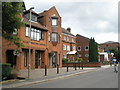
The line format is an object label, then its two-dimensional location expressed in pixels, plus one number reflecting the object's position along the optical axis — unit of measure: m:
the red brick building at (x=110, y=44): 138.12
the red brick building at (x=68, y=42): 54.98
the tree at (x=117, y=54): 91.21
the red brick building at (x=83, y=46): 65.41
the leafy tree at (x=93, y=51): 44.65
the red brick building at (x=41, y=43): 25.92
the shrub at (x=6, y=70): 13.93
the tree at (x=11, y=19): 12.17
